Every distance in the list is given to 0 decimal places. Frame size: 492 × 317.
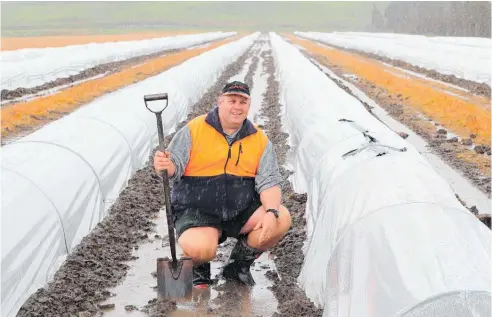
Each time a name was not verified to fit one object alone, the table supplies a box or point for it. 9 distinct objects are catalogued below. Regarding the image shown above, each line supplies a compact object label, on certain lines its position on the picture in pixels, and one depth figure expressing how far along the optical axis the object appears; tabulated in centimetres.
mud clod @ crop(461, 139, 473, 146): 1005
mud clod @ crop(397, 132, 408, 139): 1063
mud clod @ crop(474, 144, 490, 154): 948
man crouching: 443
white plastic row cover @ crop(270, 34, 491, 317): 287
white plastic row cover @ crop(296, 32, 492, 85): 1953
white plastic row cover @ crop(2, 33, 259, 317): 439
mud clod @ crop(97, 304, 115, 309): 459
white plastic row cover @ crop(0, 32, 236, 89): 1897
